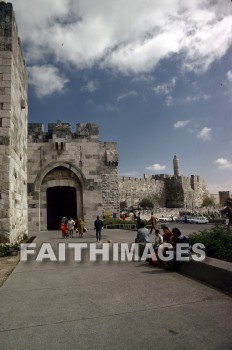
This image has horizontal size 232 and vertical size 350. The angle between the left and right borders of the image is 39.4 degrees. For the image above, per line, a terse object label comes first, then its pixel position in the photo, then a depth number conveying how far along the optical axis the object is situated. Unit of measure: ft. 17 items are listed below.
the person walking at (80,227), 50.79
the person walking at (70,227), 51.66
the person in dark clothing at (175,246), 23.27
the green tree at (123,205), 187.88
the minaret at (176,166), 237.61
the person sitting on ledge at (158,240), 28.84
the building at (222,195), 258.22
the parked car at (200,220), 114.99
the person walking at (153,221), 58.14
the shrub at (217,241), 22.14
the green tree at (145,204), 199.21
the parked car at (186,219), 121.69
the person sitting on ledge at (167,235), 26.59
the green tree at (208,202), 244.63
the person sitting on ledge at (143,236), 31.95
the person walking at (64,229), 49.12
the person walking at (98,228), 42.15
